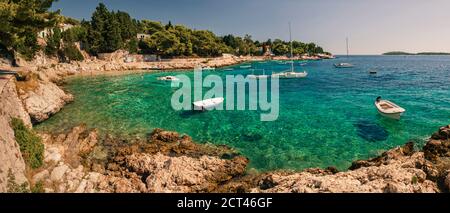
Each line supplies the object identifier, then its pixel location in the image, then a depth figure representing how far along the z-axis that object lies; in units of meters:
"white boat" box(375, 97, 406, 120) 27.73
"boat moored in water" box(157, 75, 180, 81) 59.52
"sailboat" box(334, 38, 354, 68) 117.26
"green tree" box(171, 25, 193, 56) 115.12
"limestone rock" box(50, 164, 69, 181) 15.16
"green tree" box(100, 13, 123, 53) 93.42
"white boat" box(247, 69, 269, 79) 66.57
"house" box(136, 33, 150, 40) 121.32
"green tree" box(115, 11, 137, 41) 106.44
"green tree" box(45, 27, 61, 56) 74.62
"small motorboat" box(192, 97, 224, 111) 31.44
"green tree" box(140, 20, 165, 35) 135.88
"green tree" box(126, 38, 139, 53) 104.00
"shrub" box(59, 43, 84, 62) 81.00
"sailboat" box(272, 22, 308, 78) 68.88
